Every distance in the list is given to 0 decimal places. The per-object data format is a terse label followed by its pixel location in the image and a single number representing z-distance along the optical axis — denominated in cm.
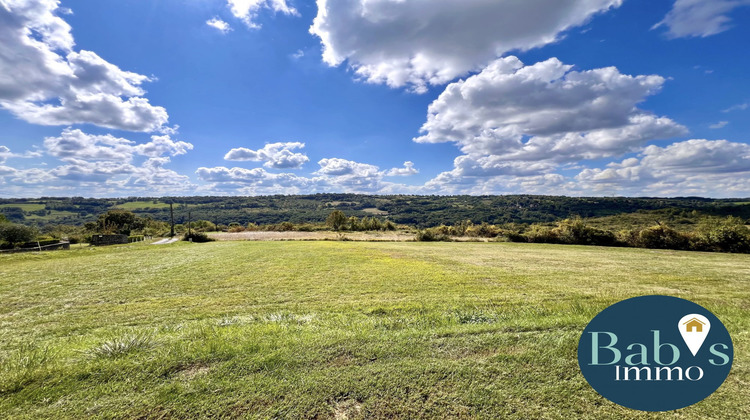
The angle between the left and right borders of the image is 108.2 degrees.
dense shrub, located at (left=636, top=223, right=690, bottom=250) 2786
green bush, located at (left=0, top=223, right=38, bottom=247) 3075
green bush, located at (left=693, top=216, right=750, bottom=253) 2461
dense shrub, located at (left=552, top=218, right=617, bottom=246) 3309
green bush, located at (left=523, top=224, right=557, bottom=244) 3672
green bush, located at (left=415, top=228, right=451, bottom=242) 4331
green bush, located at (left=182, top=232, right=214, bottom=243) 3872
